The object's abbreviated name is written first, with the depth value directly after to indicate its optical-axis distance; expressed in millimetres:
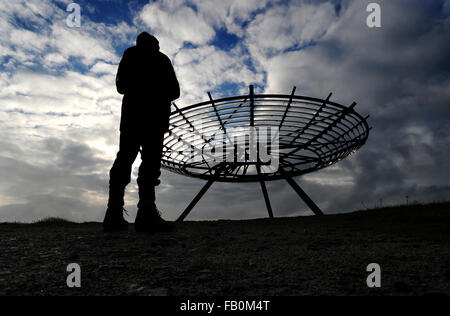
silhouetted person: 4164
